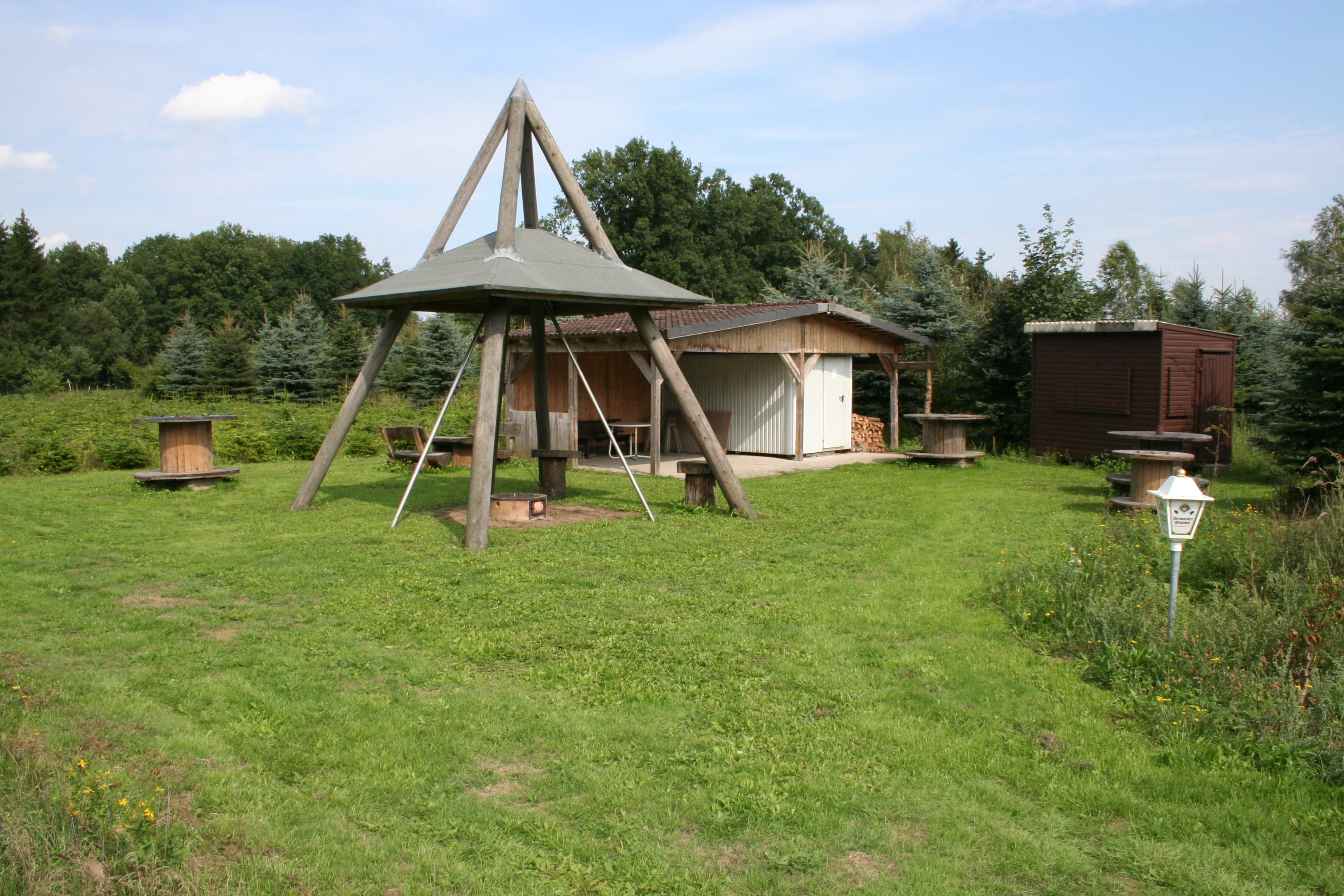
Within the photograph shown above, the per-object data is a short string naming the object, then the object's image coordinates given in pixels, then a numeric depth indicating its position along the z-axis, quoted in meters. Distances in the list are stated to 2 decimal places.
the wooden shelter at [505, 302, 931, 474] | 17.17
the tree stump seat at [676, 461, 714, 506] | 11.50
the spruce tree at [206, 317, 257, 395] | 28.58
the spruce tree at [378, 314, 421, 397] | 28.80
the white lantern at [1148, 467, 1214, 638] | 5.27
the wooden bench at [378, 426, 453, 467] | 15.84
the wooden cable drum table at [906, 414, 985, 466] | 16.89
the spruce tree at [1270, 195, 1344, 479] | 12.05
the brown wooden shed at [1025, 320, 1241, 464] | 16.11
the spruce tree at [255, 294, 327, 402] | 28.64
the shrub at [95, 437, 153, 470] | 15.98
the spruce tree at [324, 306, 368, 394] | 30.84
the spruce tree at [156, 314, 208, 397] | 28.92
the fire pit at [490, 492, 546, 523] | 10.54
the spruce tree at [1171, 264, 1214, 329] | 22.97
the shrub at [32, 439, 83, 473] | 15.45
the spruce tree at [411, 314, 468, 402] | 27.67
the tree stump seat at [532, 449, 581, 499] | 12.56
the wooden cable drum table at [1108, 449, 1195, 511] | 11.06
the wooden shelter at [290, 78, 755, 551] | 9.40
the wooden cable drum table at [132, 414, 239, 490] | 13.14
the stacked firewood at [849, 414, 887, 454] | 21.47
